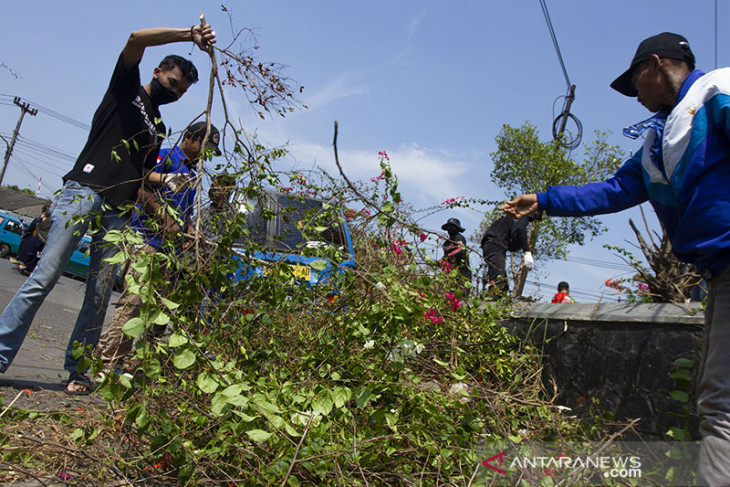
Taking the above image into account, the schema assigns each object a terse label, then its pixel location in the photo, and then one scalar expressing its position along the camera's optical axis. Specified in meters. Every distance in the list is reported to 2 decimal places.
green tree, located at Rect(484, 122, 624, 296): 16.17
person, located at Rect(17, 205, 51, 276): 11.79
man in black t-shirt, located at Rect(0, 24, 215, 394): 2.61
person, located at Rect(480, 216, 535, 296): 5.45
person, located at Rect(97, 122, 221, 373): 2.30
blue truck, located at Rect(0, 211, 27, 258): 18.34
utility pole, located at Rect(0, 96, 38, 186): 35.59
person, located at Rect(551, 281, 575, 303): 7.43
